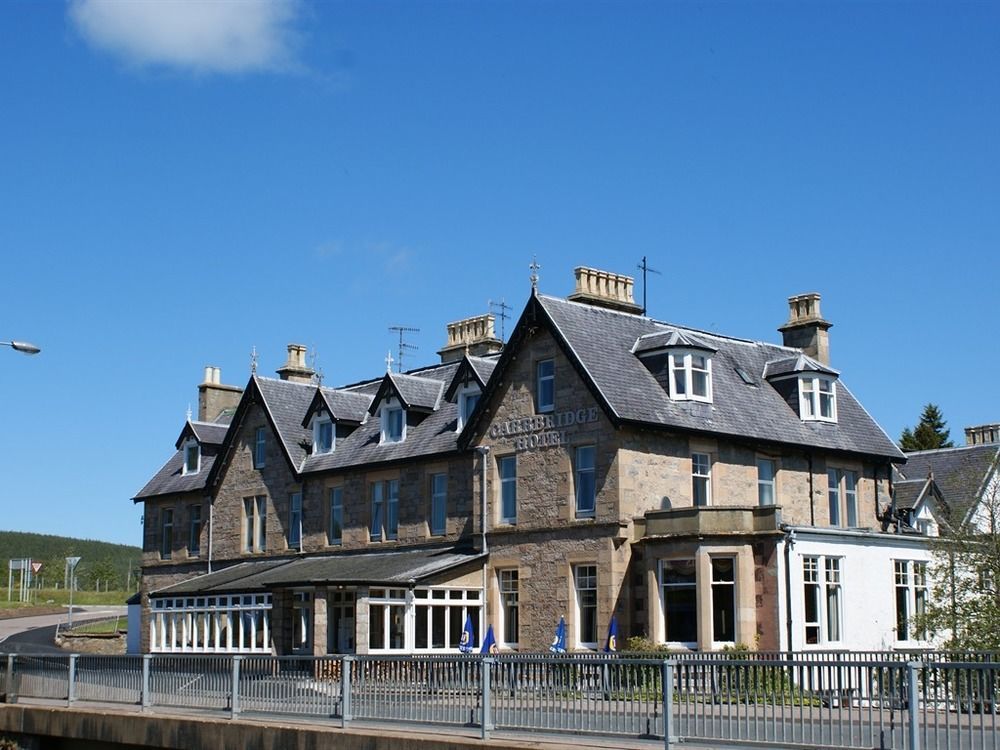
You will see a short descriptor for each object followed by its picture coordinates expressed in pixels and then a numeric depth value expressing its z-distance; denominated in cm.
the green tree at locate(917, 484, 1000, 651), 2692
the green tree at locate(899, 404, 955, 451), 7306
